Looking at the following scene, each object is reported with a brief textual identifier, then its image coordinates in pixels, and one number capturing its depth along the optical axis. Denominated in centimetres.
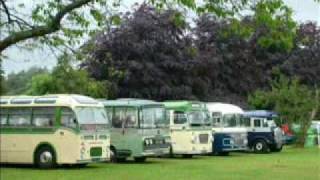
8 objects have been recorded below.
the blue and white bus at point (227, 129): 3162
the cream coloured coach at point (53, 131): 2252
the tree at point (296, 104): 3859
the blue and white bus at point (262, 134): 3466
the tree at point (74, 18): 935
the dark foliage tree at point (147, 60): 4262
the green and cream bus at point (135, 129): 2514
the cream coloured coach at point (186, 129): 2875
